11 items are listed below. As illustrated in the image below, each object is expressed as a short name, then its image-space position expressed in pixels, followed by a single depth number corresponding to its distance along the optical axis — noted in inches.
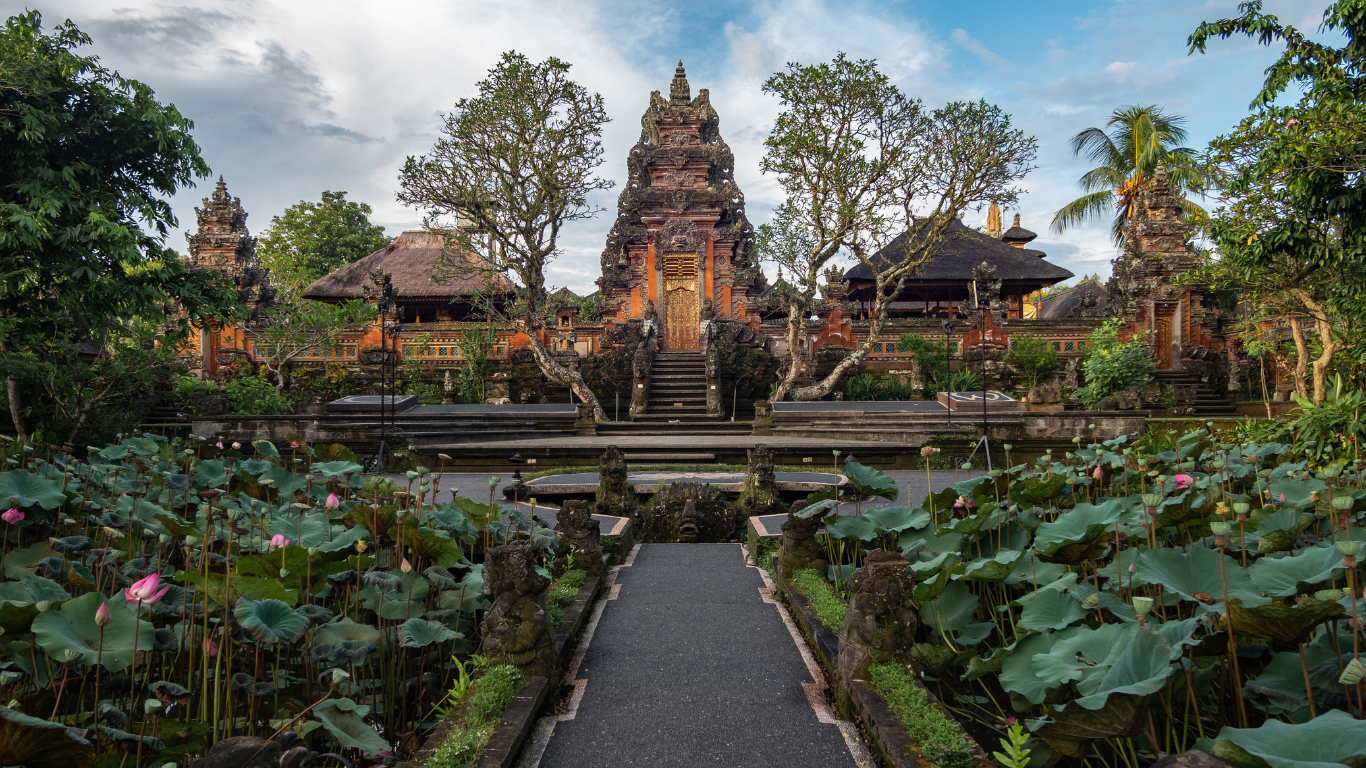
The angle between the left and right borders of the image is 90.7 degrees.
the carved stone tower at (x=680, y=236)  767.1
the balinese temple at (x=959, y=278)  900.6
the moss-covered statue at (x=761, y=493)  271.7
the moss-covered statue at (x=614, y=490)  272.7
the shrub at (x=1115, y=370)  555.5
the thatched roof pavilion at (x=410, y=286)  895.7
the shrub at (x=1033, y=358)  675.4
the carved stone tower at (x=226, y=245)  747.4
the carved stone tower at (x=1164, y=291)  746.8
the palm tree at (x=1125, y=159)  854.4
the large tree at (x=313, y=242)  1083.3
